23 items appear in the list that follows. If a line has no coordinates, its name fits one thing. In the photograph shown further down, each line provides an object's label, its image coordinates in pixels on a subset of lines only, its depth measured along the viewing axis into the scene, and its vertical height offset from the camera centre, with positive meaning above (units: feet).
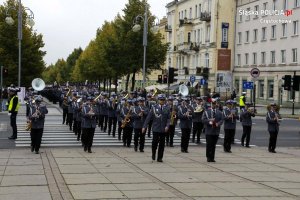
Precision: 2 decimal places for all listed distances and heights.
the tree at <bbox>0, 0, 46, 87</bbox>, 186.39 +10.49
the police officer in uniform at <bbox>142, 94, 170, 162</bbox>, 53.56 -3.37
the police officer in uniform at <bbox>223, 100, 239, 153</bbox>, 64.75 -3.59
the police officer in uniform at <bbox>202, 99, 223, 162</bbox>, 54.44 -3.73
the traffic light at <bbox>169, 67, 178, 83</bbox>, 110.27 +2.33
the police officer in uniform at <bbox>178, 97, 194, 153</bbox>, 63.36 -3.85
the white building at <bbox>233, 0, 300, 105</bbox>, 195.00 +15.69
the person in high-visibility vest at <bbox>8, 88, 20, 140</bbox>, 71.61 -2.45
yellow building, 239.09 +22.78
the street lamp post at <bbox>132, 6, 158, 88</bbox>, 138.66 +12.05
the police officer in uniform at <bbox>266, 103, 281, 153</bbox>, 65.00 -3.67
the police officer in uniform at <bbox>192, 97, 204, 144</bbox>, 75.41 -4.01
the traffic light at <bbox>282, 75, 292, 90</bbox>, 139.23 +1.62
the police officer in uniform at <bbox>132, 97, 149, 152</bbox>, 64.69 -3.33
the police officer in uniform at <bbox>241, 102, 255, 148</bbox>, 70.44 -3.89
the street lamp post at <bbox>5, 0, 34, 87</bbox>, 120.37 +13.11
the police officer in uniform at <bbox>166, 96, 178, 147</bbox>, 67.51 -3.77
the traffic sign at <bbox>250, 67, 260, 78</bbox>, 120.06 +3.12
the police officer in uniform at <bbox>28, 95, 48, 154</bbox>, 58.95 -3.88
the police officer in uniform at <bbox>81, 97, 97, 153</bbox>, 61.72 -3.90
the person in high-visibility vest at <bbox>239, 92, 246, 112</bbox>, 137.64 -2.53
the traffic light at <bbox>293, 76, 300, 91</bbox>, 136.05 +1.60
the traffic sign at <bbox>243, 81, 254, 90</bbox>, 139.03 +0.76
